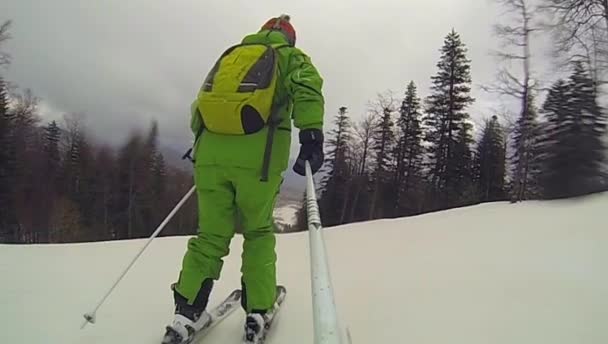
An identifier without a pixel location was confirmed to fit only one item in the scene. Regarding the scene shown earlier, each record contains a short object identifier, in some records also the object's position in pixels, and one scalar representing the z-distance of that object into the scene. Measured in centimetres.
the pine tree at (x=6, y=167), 1830
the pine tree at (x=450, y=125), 2130
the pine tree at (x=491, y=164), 2280
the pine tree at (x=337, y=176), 2378
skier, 184
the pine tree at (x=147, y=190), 2366
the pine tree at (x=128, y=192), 2330
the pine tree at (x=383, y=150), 2298
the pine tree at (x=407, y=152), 2238
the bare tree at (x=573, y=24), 1105
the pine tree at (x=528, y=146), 1171
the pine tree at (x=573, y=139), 977
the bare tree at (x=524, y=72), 1109
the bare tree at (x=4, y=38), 1325
